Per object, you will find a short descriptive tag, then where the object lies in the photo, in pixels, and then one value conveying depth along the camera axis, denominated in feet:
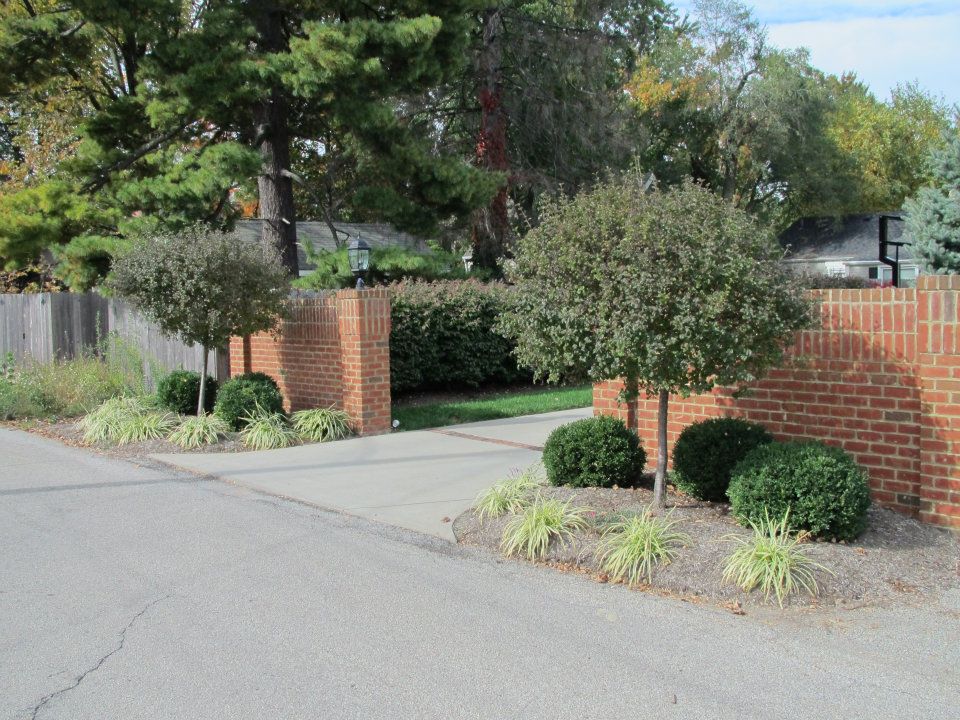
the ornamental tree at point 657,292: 20.40
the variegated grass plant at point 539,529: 21.09
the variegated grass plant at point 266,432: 37.01
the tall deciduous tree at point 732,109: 123.24
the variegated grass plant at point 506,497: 23.85
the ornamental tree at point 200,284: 37.81
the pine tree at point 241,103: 49.37
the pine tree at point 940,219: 75.31
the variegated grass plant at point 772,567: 17.74
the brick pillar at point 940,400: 20.92
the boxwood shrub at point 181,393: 43.50
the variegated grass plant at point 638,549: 19.31
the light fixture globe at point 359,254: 51.47
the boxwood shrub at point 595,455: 25.40
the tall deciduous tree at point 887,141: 153.69
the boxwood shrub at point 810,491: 19.56
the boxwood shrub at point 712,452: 23.45
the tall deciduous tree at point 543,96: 73.05
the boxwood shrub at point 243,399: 39.27
